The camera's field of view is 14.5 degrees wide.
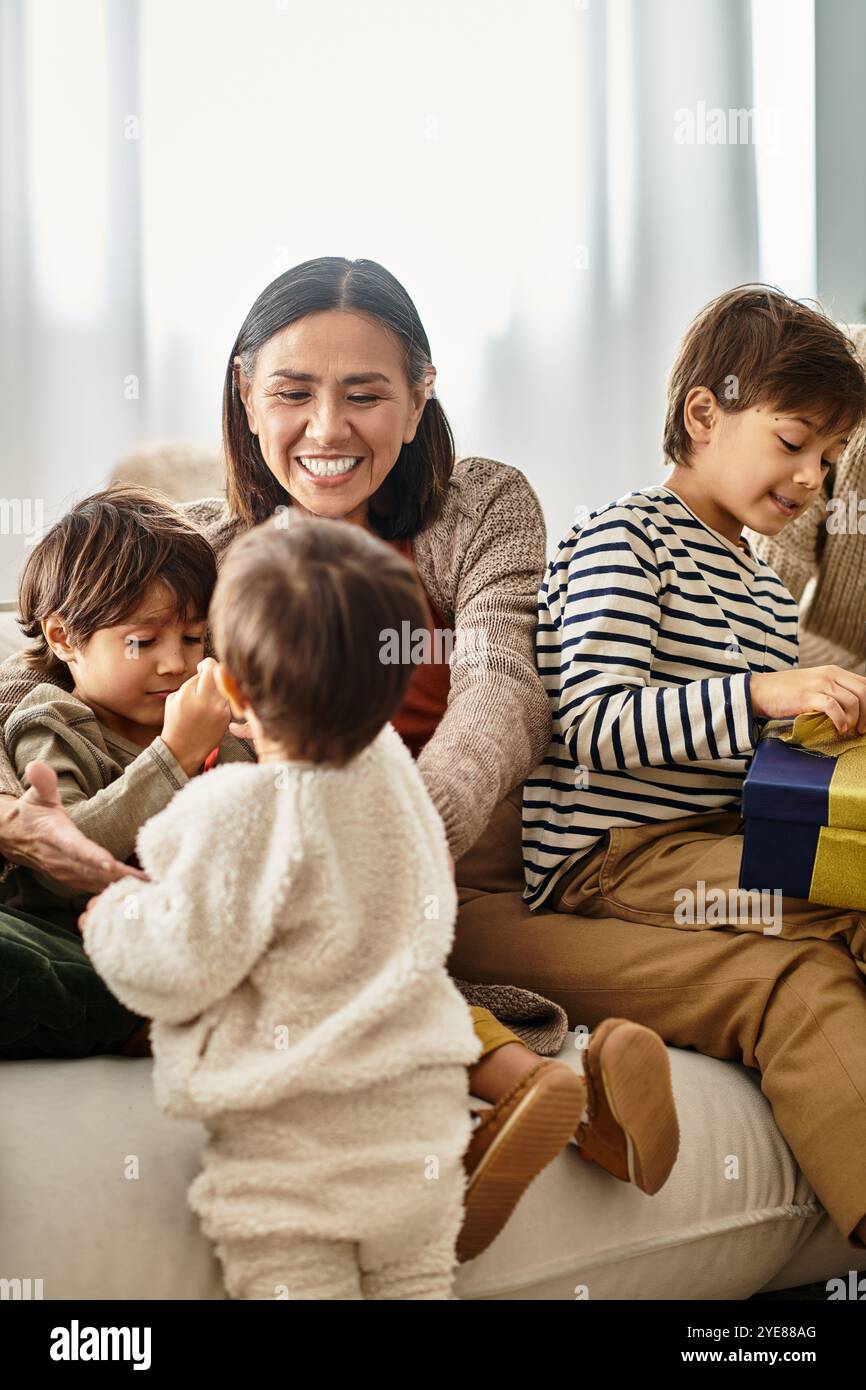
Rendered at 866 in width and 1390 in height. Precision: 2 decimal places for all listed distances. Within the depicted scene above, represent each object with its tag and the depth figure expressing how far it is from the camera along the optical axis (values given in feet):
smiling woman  9.03
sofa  8.11
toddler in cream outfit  7.96
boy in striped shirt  9.12
